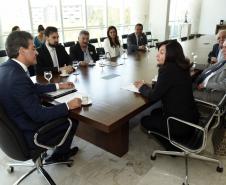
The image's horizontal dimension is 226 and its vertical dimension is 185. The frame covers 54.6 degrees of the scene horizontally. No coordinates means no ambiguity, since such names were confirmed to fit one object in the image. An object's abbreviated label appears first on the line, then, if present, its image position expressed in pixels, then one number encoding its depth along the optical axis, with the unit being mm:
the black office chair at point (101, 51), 4748
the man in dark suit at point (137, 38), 4910
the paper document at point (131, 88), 2090
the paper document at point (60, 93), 1956
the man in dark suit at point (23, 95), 1487
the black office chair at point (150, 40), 7962
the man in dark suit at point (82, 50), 3393
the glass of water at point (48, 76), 2363
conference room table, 1624
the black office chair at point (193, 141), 1691
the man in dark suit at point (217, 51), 3189
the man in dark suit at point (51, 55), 2844
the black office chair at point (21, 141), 1419
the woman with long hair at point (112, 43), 4164
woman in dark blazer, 1824
